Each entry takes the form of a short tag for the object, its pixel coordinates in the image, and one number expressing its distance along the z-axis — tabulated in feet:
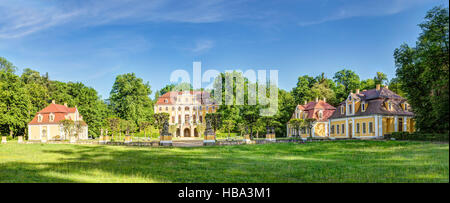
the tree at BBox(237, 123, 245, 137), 136.79
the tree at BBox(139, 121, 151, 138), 138.64
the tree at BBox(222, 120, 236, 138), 130.72
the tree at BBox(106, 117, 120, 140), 131.89
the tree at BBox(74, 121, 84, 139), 134.49
